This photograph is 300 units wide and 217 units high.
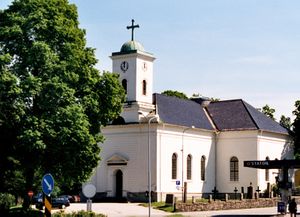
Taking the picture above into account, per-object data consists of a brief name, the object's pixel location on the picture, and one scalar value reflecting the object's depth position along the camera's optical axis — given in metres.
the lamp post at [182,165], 67.43
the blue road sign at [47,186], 24.09
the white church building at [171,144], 65.00
